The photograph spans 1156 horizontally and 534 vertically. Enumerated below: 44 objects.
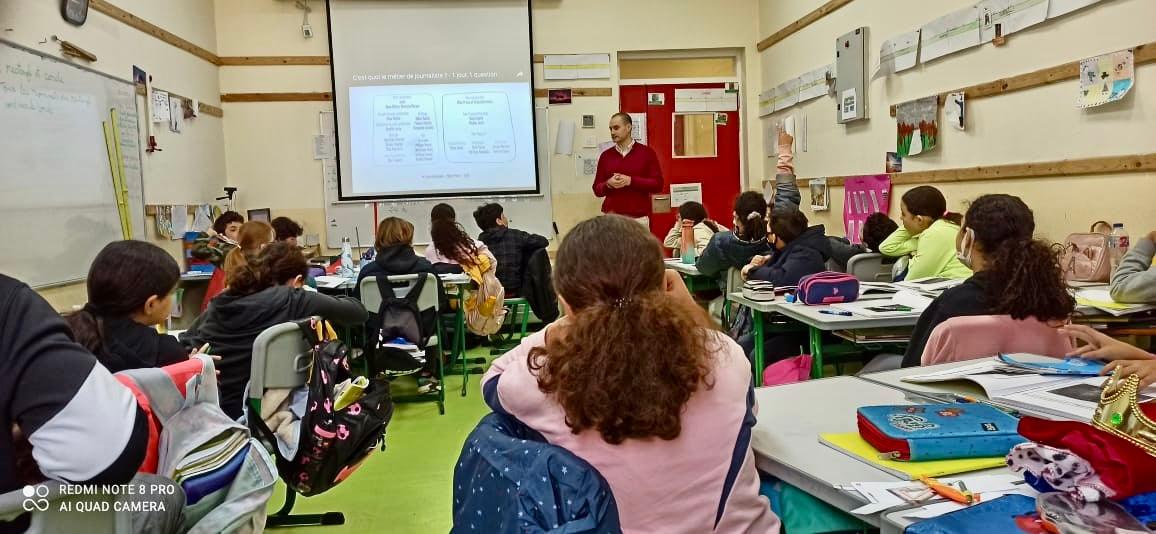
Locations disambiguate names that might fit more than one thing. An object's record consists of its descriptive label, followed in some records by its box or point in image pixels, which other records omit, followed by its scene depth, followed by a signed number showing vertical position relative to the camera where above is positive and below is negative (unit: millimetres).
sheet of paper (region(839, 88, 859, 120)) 5434 +614
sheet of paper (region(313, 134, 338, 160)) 6906 +515
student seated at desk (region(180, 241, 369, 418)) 2746 -377
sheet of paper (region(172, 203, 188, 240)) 5703 -77
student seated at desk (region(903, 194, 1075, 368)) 1998 -219
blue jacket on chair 1004 -375
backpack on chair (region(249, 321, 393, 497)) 2303 -647
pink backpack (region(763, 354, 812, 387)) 3207 -713
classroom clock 4420 +1131
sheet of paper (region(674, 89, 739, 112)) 7320 +894
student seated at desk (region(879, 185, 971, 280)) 3717 -219
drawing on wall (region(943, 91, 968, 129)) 4387 +450
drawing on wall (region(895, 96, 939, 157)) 4668 +397
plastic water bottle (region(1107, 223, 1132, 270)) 3311 -240
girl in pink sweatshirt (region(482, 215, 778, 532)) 1196 -315
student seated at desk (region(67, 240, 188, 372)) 2014 -245
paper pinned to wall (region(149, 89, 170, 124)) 5465 +711
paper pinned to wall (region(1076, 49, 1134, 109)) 3305 +464
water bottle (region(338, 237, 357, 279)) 5316 -410
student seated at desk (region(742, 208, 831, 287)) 3701 -273
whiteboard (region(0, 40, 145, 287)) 3924 +248
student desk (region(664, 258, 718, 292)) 5016 -526
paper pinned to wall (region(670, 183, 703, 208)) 7395 +40
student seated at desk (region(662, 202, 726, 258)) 5641 -197
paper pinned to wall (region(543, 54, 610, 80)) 7039 +1175
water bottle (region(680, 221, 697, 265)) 5402 -312
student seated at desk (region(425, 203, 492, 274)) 4766 -258
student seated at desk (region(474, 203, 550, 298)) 5402 -295
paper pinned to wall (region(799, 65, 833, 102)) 5852 +835
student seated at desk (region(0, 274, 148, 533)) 1137 -272
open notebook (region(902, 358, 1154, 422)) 1402 -384
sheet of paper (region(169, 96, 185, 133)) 5781 +705
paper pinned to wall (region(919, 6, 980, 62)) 4234 +867
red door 7259 +333
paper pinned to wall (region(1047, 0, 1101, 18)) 3505 +812
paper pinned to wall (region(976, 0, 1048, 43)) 3752 +853
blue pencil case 1251 -384
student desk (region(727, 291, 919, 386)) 2760 -451
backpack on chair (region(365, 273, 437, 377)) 4074 -626
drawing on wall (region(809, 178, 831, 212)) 6047 -10
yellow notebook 1204 -420
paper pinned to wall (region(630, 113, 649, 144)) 7250 +652
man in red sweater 6469 +194
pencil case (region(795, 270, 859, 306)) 3166 -375
